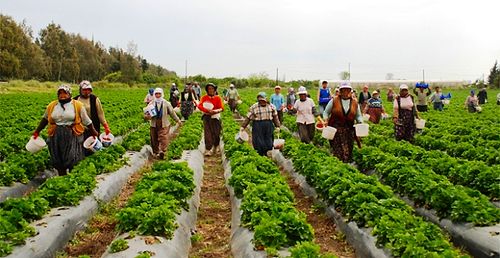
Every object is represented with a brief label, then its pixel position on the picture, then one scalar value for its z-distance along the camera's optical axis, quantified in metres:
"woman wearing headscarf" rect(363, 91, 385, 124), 19.55
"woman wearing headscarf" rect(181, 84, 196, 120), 24.45
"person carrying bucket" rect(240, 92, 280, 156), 12.29
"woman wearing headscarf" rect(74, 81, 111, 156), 11.14
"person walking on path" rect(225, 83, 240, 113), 28.22
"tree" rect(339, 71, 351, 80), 106.89
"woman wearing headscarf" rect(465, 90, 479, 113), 29.33
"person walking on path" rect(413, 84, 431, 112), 19.51
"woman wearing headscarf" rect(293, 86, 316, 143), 14.46
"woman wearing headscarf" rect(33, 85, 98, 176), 9.76
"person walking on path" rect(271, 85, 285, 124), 18.16
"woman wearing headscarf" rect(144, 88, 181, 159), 13.62
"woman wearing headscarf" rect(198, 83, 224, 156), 14.37
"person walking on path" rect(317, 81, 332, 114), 16.95
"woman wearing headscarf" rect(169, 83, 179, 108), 26.67
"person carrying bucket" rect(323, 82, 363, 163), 11.09
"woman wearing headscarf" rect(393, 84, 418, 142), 13.45
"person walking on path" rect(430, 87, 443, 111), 30.11
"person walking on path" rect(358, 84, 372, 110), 21.70
